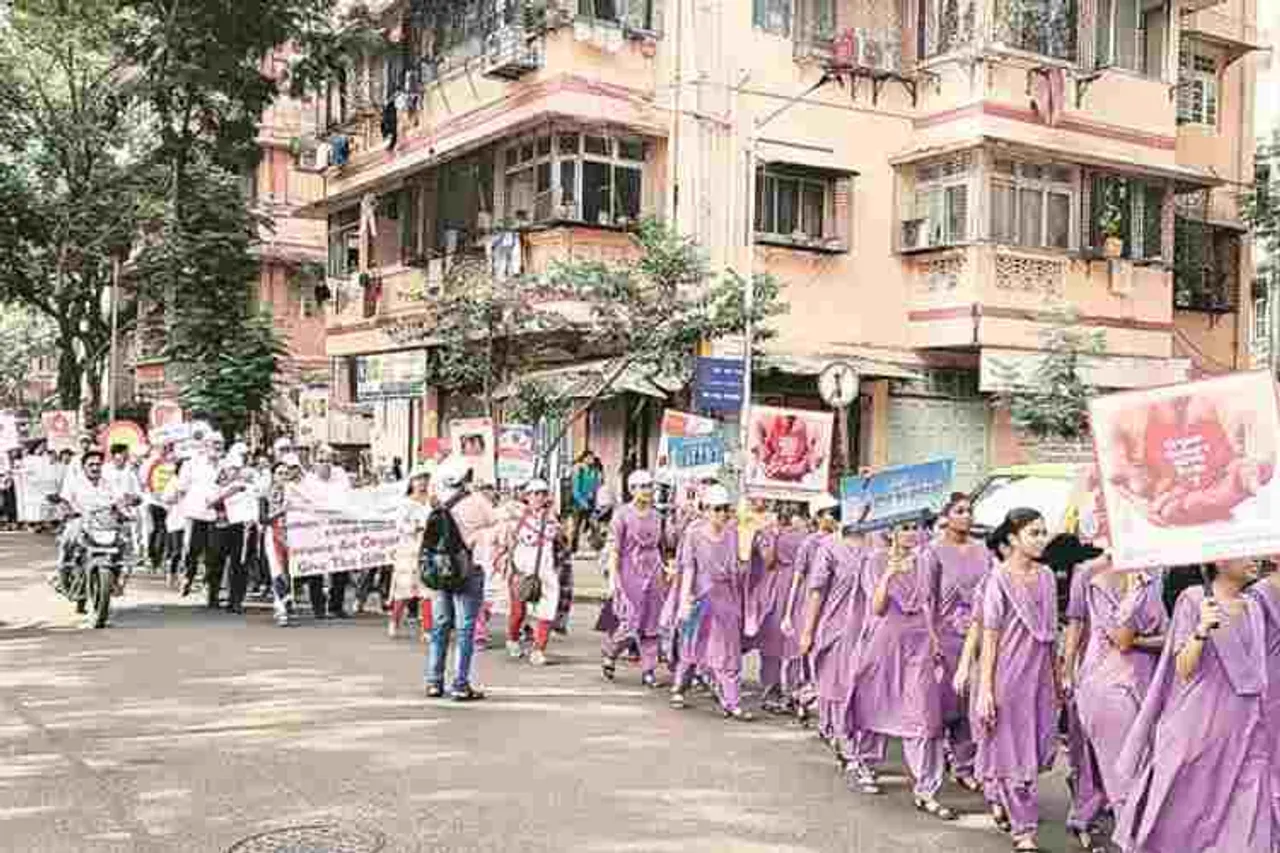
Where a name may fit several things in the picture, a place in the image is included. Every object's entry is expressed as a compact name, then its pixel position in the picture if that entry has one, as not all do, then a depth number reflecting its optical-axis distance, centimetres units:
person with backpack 1060
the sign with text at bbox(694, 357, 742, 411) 1964
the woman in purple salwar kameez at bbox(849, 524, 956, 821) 823
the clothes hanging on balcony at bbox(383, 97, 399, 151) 2723
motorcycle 1416
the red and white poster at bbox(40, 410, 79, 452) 2720
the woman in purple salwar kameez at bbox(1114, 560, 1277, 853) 572
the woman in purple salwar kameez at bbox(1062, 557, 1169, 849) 660
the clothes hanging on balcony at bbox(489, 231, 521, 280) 2269
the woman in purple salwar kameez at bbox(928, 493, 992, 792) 835
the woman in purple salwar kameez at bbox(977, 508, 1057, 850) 729
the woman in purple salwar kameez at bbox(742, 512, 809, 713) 1127
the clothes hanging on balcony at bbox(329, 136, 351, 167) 2942
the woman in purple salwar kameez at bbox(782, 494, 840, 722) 1048
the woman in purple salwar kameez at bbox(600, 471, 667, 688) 1218
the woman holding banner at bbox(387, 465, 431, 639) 1450
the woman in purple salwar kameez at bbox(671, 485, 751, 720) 1077
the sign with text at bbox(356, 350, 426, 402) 2717
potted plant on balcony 2512
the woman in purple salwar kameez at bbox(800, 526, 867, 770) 871
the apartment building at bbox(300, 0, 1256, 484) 2295
